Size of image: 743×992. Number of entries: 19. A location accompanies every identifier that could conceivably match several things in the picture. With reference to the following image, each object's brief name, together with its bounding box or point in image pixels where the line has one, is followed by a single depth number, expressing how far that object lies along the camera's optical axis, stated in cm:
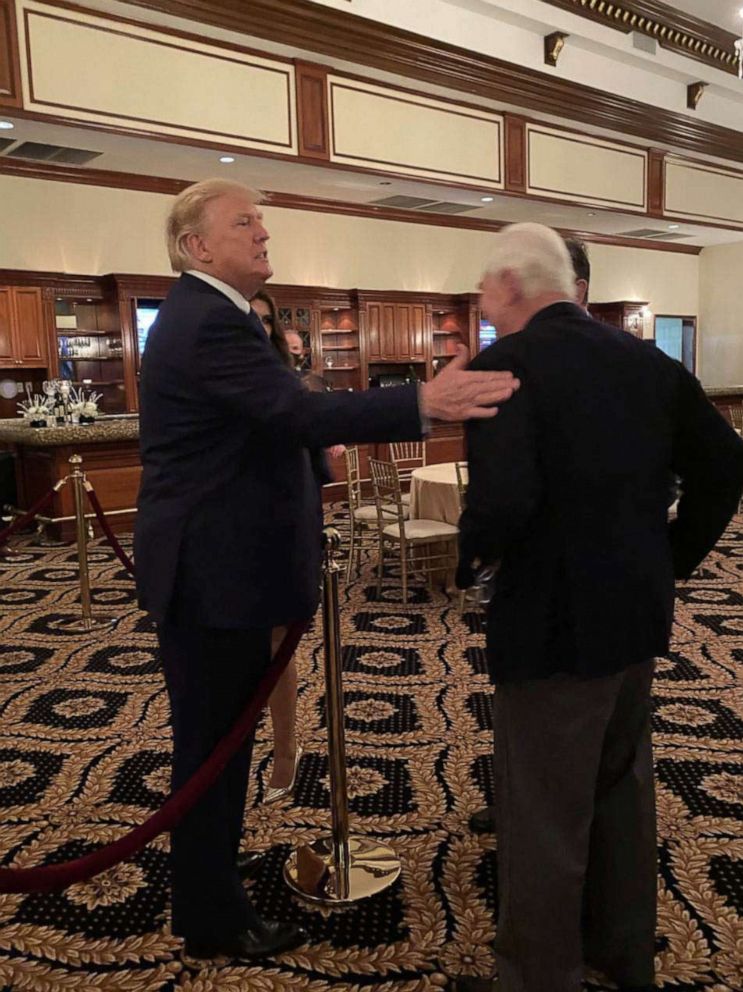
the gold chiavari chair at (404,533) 504
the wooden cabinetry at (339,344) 1134
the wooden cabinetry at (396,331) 1141
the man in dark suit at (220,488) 156
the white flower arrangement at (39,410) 759
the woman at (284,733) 260
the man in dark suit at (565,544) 137
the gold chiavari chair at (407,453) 845
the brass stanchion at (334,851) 209
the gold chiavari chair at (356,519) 565
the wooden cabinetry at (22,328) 893
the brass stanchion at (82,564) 465
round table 528
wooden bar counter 678
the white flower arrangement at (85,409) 769
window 1516
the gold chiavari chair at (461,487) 482
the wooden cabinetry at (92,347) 957
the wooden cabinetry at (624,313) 1356
